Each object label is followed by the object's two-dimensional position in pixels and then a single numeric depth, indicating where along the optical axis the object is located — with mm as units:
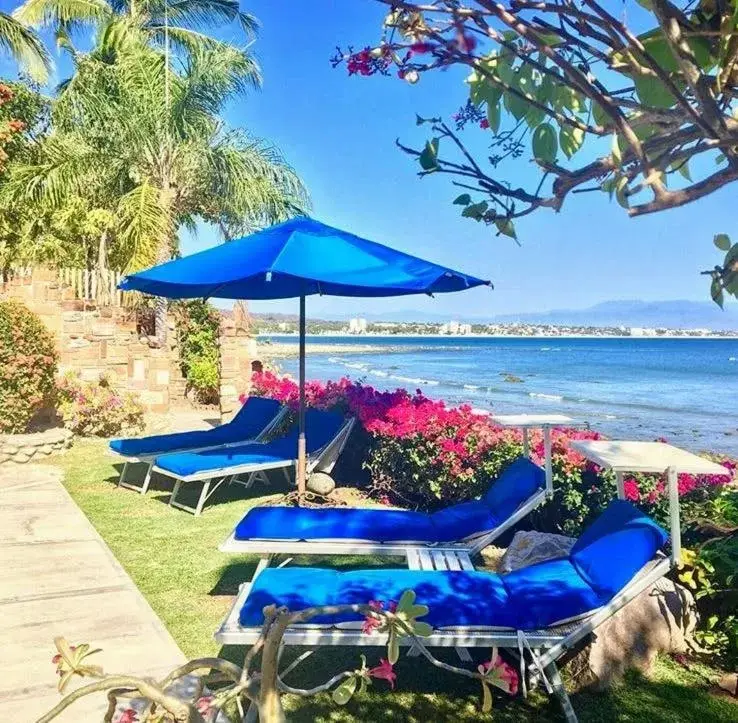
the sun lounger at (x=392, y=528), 4602
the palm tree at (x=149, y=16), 19016
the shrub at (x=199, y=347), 14602
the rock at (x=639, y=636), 3588
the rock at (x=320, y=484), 7191
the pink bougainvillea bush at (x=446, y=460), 5504
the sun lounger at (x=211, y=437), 7855
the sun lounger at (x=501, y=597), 3211
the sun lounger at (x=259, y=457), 6957
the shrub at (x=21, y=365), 9945
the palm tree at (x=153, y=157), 15641
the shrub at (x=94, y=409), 10852
